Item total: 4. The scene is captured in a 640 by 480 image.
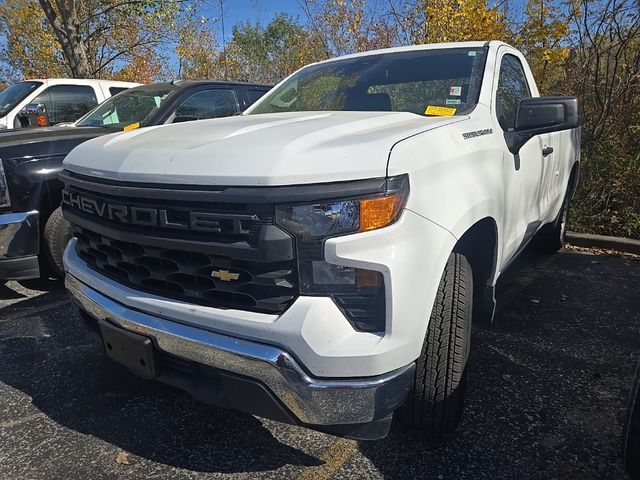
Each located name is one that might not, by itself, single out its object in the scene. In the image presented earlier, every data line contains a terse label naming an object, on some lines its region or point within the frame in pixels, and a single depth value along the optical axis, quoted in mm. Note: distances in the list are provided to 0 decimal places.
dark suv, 3246
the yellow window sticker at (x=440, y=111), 2344
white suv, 6848
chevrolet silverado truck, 1523
